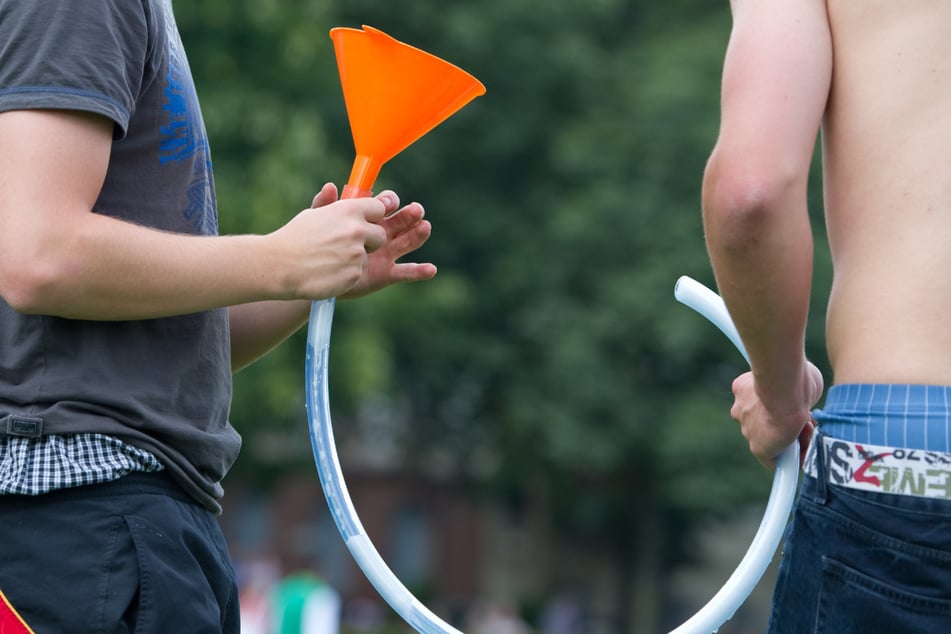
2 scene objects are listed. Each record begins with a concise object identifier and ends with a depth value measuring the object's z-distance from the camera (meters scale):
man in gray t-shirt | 4.30
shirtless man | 4.19
